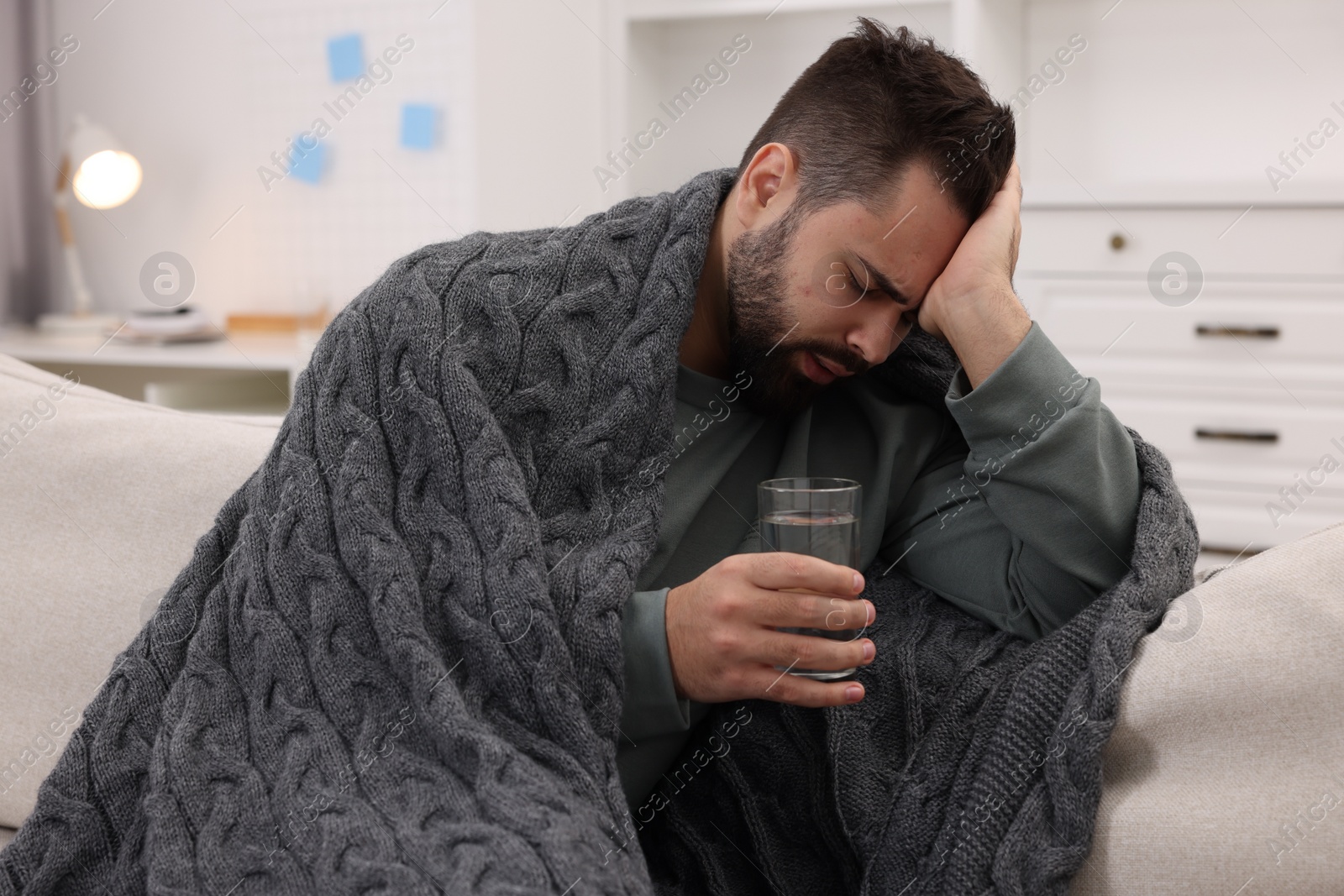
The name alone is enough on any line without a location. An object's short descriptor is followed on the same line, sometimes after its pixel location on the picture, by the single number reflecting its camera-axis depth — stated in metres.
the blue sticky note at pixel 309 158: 3.07
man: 1.06
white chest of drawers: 2.56
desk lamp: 3.13
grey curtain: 3.56
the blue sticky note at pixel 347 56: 2.97
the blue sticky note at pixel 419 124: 2.92
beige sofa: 0.87
